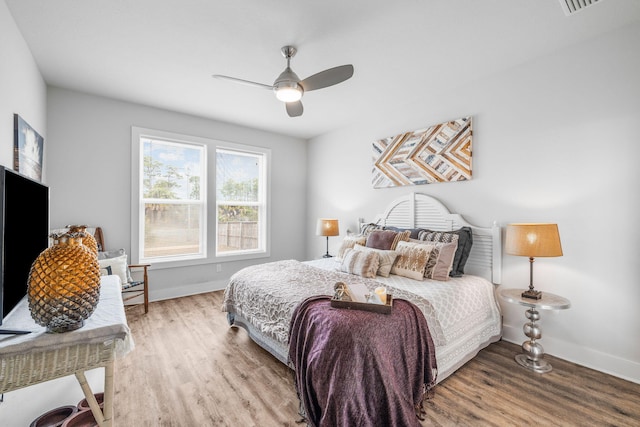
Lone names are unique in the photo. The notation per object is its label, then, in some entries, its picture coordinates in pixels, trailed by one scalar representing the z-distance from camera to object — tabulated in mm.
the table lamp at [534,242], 2281
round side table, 2289
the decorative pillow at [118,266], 3168
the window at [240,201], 4660
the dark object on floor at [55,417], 1539
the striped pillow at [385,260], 2922
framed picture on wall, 2250
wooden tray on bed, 1779
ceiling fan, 2275
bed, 2166
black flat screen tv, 1010
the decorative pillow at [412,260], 2777
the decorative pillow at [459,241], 2904
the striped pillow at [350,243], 3523
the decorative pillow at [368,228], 3735
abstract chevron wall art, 3211
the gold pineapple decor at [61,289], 954
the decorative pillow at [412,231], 3297
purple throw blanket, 1488
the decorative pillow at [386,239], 3209
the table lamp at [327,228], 4488
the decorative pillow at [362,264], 2873
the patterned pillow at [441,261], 2742
